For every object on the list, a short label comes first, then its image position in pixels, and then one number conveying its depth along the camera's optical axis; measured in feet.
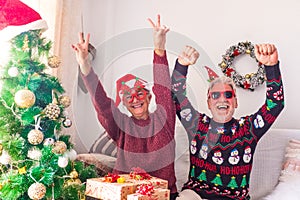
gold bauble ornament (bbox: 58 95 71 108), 5.03
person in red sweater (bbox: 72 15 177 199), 5.72
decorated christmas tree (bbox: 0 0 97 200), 4.61
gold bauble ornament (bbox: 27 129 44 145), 4.61
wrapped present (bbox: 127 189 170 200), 4.56
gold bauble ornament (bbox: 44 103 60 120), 4.77
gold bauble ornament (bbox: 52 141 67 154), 4.71
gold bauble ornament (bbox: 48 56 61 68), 5.10
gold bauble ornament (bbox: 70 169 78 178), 4.95
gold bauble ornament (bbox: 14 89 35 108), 4.58
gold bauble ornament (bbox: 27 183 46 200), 4.49
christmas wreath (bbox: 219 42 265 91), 7.89
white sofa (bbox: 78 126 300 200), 6.81
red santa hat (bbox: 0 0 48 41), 4.80
